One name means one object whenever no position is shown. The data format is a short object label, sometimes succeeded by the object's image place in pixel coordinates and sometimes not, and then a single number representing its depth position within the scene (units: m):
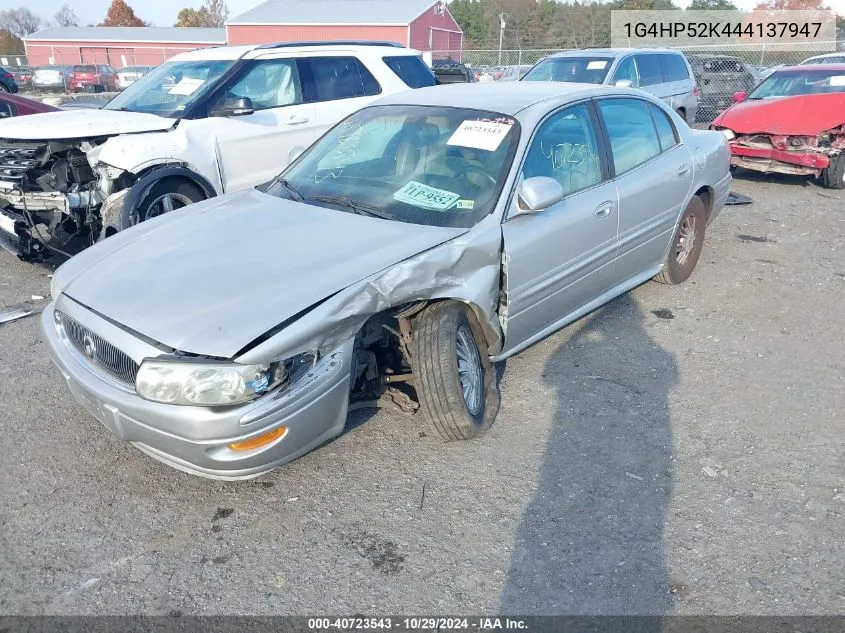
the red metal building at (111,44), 48.39
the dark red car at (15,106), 8.87
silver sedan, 2.68
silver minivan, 10.55
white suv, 5.63
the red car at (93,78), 30.45
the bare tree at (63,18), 88.69
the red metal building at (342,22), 41.06
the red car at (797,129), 9.26
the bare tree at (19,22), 86.88
